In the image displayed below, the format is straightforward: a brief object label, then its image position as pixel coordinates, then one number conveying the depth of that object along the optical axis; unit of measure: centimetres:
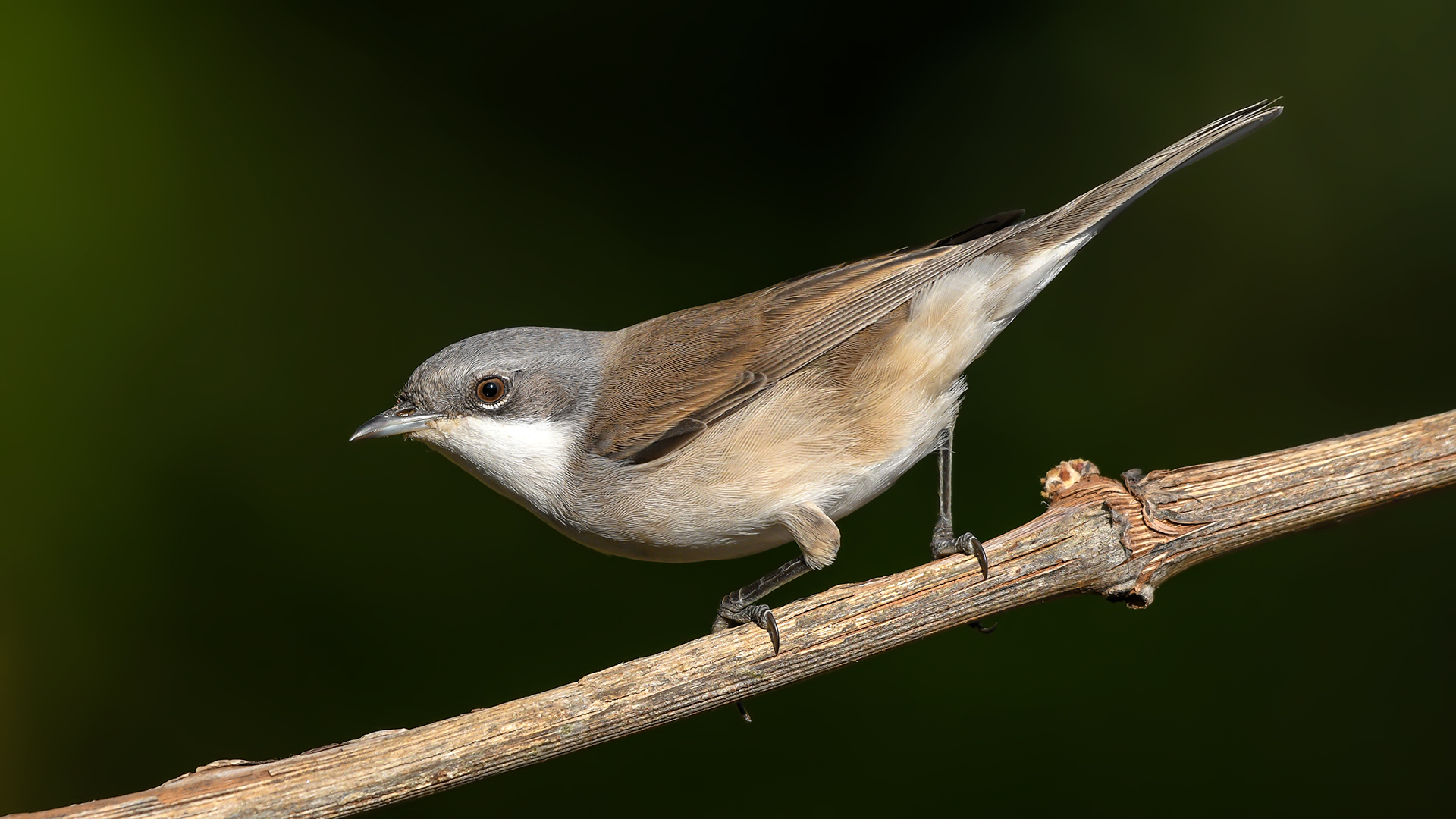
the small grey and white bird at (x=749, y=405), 518
